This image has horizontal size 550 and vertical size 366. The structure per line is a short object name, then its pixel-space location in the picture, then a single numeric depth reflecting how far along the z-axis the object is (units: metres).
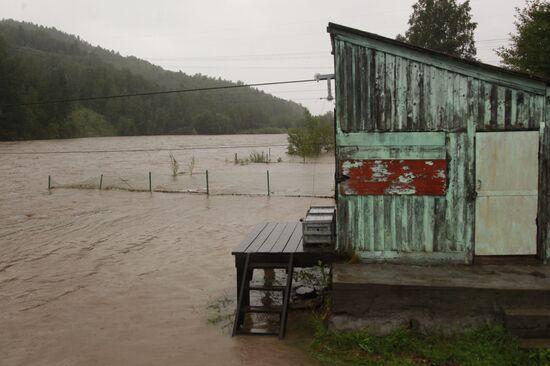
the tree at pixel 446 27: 43.22
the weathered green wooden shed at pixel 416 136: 7.04
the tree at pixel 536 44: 16.91
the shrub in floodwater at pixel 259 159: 42.66
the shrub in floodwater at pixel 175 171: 32.03
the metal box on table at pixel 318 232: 7.64
